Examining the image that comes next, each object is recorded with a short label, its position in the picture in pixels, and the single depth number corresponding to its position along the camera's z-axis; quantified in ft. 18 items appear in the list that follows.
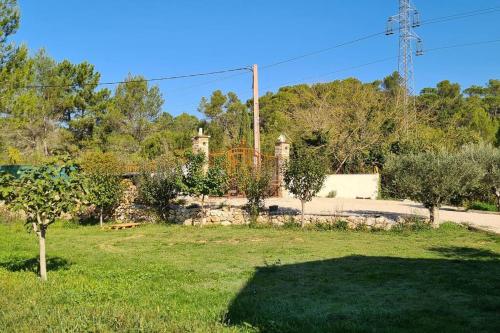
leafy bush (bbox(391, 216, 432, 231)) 46.62
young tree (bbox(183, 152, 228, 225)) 52.60
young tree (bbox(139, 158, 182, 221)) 56.54
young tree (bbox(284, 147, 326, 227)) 49.96
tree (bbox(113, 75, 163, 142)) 130.31
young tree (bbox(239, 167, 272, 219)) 53.57
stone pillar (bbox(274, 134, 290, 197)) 71.20
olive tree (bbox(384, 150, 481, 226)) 45.70
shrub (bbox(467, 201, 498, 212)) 64.13
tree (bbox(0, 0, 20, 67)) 65.77
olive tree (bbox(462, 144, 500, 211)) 55.47
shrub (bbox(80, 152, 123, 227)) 56.70
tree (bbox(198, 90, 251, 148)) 153.58
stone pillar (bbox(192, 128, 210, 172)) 62.64
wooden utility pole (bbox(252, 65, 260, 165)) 70.33
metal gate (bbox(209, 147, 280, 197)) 58.18
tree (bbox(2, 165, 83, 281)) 24.89
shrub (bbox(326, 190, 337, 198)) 83.55
